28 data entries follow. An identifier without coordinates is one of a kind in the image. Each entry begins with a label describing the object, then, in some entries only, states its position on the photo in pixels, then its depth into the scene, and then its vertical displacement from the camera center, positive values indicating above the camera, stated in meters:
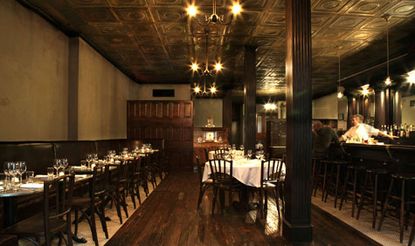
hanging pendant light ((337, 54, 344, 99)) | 9.38 +1.21
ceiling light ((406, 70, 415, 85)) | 8.34 +1.49
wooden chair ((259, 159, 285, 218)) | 5.01 -0.84
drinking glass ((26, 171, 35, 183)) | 3.44 -0.56
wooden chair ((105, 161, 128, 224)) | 4.71 -0.91
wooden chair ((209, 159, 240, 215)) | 5.14 -0.84
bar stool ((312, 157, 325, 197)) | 6.84 -0.97
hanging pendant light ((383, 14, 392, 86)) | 5.81 +2.17
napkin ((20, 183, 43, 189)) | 3.09 -0.60
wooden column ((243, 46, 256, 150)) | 7.77 +0.82
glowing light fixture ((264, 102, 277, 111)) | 18.23 +1.42
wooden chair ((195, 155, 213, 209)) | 5.50 -0.99
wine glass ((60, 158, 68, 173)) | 3.83 -0.46
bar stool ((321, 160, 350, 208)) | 5.74 -0.94
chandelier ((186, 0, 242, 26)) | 4.30 +1.80
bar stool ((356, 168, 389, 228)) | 4.41 -0.93
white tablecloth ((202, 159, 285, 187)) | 5.13 -0.77
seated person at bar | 6.99 -0.23
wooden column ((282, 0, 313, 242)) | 3.88 -0.05
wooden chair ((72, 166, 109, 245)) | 3.68 -0.92
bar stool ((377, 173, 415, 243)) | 3.85 -0.93
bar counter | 4.76 -0.43
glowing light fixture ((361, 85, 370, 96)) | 10.57 +1.43
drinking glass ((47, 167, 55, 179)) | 3.71 -0.55
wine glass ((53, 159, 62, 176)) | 3.79 -0.46
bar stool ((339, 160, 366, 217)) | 5.04 -0.96
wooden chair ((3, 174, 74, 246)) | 2.70 -0.92
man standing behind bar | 6.90 -0.06
